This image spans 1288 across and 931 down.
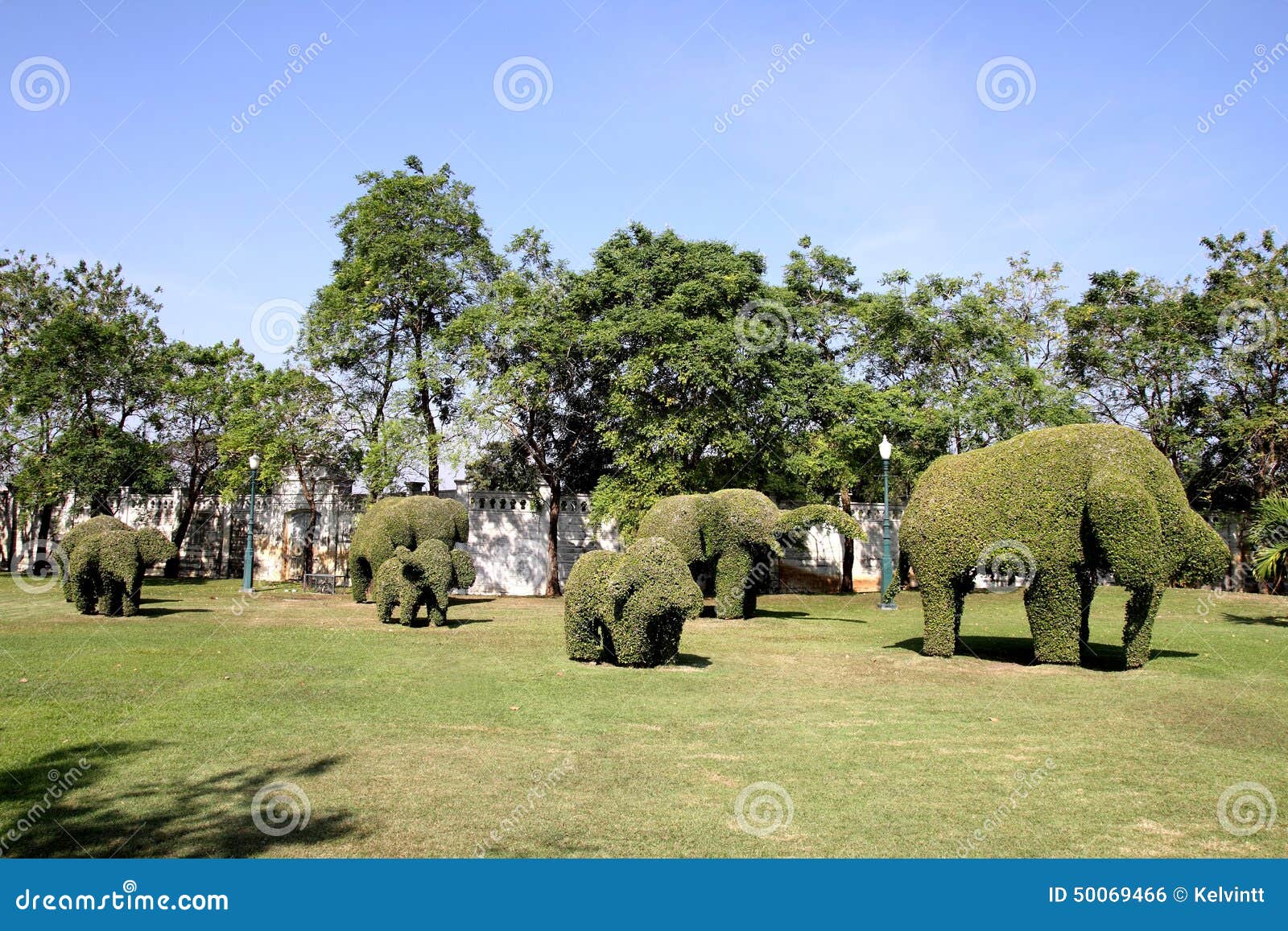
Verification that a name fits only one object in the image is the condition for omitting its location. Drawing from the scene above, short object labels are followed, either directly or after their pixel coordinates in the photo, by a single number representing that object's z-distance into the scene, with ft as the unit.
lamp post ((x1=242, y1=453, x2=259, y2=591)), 75.48
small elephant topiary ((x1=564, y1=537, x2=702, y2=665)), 39.40
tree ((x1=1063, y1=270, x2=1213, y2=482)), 82.02
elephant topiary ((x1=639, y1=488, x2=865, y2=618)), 62.49
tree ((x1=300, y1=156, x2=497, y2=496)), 83.97
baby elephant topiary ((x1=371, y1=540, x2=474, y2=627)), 55.62
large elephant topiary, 36.88
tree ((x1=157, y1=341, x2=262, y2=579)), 94.17
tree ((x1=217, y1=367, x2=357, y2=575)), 81.15
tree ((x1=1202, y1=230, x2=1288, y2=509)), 77.77
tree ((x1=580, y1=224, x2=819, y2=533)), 76.59
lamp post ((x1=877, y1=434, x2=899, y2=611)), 68.44
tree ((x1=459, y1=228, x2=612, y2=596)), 79.77
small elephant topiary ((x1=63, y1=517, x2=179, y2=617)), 55.01
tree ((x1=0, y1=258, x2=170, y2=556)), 88.69
